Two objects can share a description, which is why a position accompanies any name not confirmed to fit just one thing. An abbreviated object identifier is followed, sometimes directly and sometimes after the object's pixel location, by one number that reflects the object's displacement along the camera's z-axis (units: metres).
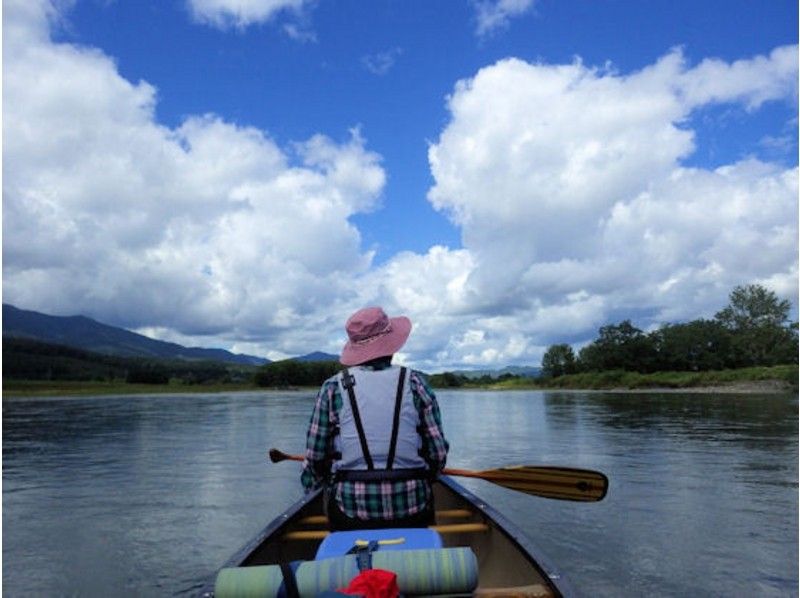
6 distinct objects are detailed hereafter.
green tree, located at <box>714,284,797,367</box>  100.50
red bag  3.24
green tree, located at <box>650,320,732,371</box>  108.00
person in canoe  4.68
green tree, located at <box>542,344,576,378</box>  141.50
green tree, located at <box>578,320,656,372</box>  116.81
